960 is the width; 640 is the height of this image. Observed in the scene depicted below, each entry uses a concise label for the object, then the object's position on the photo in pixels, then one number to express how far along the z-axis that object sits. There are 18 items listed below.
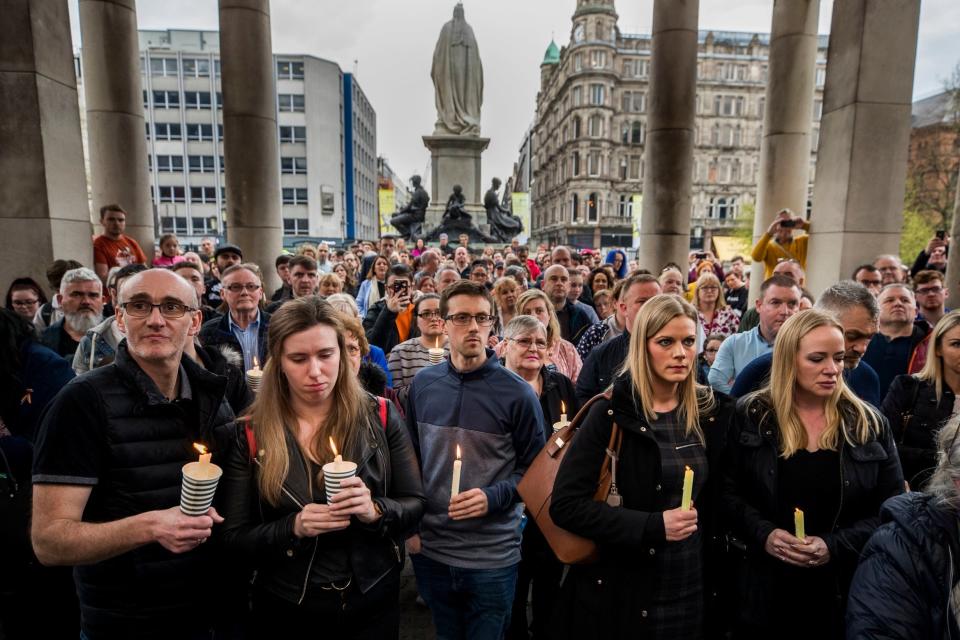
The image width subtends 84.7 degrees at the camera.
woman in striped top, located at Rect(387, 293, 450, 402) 4.31
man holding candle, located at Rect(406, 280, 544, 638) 2.74
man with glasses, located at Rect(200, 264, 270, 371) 4.61
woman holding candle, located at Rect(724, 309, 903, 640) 2.41
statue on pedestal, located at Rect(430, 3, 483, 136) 22.58
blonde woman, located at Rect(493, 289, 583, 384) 4.62
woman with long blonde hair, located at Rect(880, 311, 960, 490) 3.16
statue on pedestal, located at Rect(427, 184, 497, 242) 20.78
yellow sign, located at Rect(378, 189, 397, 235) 29.20
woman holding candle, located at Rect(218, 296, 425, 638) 2.05
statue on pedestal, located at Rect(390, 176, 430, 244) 21.91
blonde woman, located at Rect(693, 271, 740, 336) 6.11
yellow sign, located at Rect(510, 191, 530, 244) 27.20
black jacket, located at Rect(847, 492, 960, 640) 1.73
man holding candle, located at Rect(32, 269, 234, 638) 1.81
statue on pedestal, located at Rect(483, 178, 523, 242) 22.05
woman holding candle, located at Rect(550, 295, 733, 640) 2.26
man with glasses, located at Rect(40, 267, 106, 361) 4.19
